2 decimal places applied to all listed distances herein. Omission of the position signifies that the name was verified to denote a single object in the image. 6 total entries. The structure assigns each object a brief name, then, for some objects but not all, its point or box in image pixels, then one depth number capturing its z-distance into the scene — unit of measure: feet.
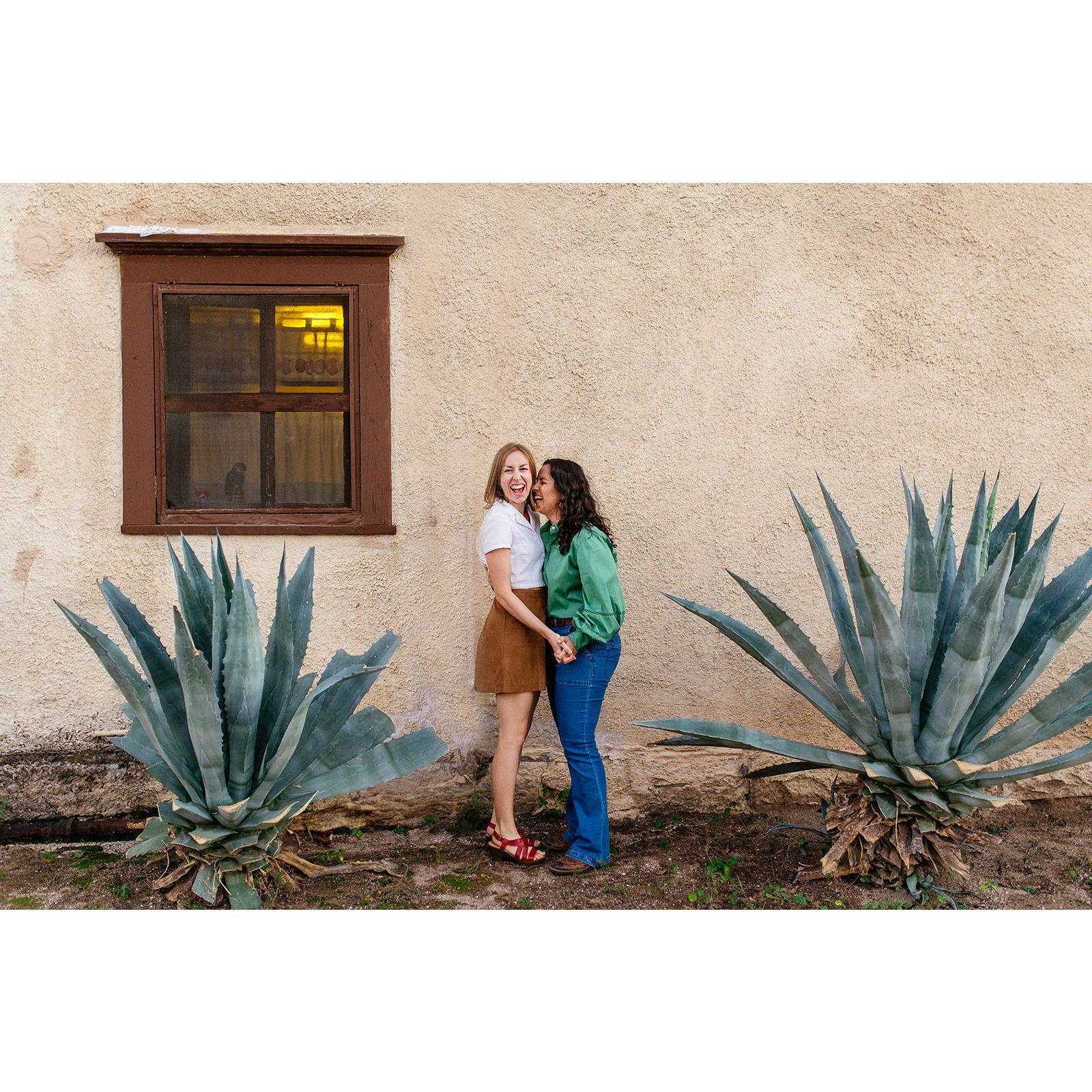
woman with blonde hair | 11.07
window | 12.49
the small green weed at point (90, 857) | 11.52
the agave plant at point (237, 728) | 9.41
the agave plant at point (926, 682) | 9.75
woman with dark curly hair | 10.78
